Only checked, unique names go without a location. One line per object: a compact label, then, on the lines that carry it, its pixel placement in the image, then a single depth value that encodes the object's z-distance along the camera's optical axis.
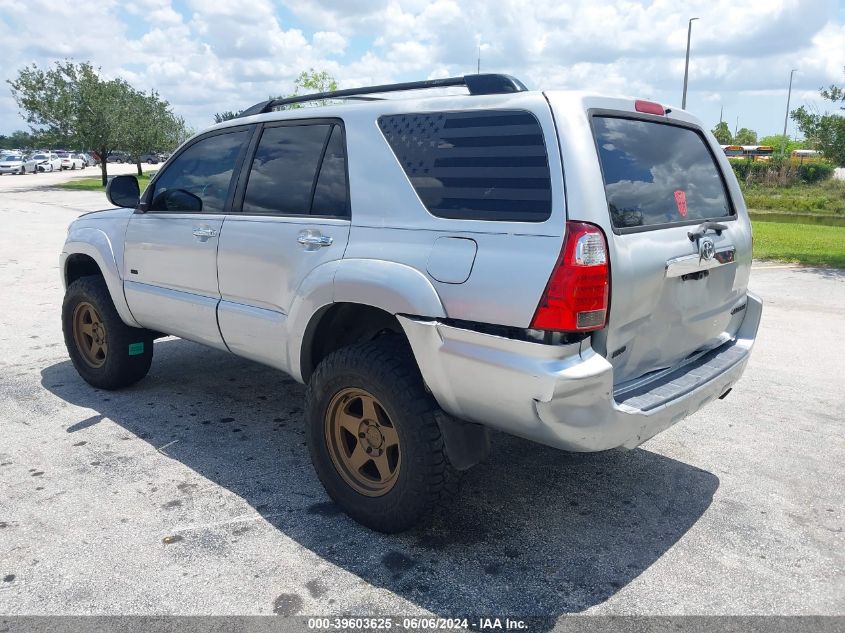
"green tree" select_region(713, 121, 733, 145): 84.79
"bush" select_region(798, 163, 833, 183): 37.50
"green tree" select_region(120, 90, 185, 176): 33.06
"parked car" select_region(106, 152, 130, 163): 58.32
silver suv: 2.68
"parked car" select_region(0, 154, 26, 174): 45.62
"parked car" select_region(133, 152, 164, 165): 53.25
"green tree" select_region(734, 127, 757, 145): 96.00
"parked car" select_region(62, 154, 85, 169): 55.50
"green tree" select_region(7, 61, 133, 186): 30.50
